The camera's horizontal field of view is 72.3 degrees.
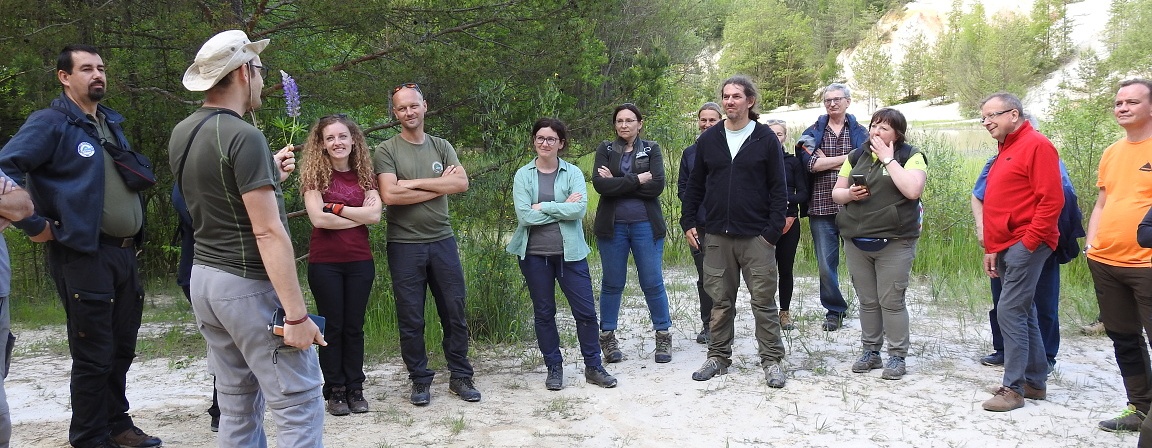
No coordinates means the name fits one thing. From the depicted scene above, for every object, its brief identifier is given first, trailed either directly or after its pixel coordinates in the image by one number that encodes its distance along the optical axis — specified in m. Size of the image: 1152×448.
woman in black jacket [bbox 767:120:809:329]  6.22
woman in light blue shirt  5.03
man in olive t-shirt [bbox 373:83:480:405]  4.68
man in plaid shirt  6.08
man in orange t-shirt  3.82
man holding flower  2.57
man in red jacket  4.27
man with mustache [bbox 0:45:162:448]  3.62
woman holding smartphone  4.99
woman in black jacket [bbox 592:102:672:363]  5.66
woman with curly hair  4.47
